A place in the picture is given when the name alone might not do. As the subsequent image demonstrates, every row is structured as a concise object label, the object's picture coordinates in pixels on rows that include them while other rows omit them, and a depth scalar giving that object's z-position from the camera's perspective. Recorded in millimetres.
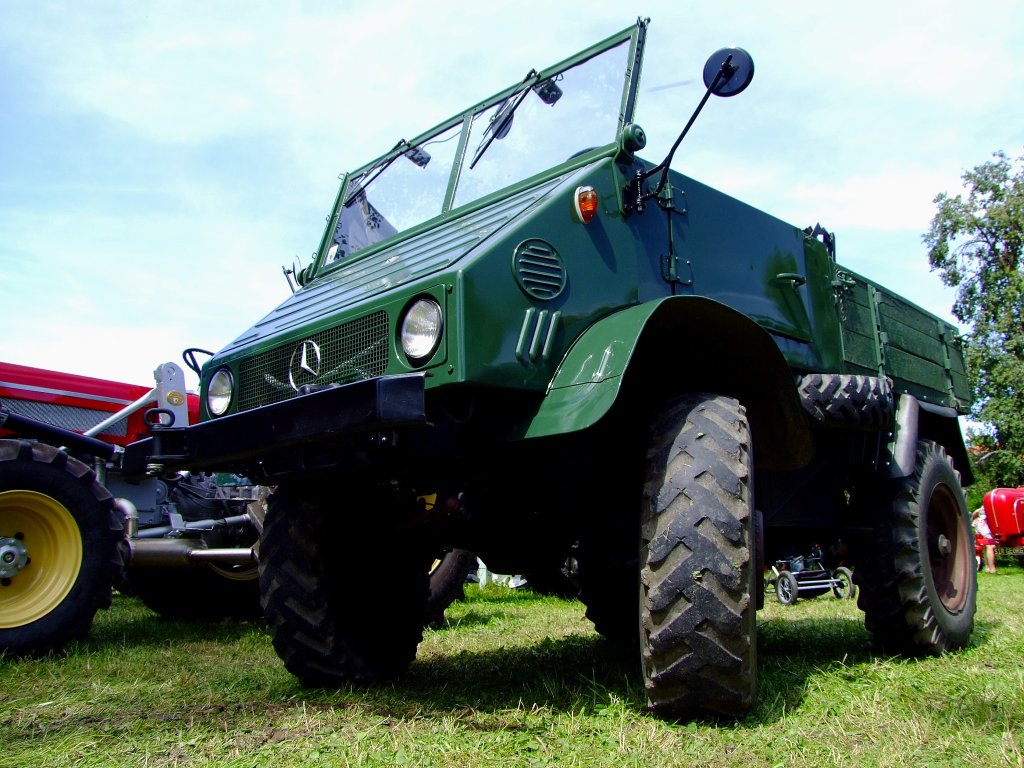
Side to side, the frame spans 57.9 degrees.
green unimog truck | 3086
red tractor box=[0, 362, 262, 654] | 5082
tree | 23781
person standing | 16250
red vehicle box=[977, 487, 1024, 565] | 16656
